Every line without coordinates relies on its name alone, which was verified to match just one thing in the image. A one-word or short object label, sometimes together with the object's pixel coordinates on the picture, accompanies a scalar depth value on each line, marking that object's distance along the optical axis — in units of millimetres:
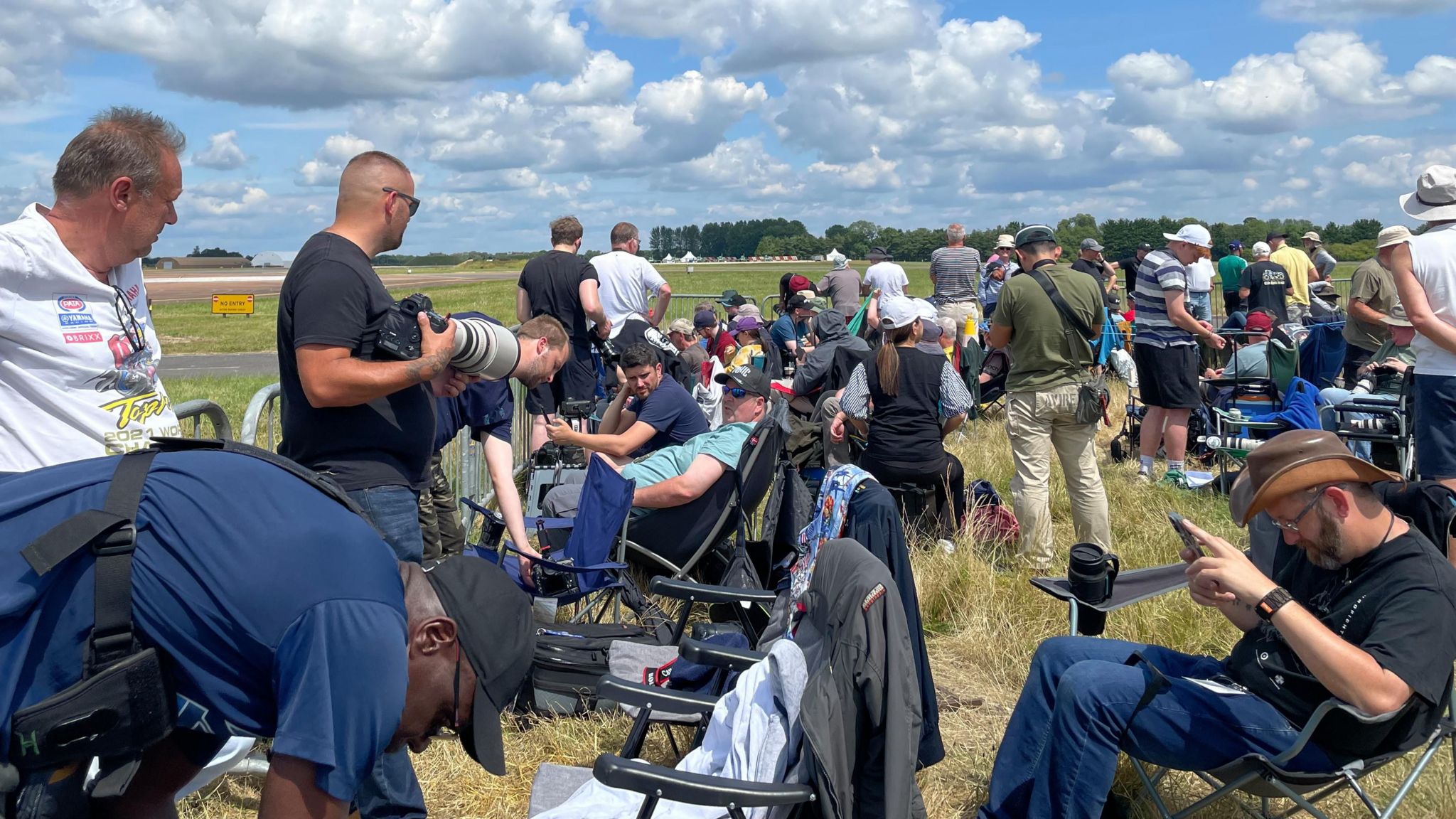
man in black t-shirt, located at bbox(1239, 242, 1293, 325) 11172
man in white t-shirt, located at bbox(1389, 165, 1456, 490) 4266
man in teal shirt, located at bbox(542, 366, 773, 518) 4898
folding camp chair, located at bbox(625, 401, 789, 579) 4883
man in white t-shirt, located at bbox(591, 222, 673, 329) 8094
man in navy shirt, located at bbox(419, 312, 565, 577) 4285
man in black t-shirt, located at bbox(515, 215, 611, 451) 7414
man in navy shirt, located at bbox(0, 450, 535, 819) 1604
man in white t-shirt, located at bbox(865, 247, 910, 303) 10617
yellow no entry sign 29094
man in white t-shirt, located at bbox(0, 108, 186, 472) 2516
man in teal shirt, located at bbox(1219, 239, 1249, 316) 12930
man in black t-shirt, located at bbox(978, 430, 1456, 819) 2570
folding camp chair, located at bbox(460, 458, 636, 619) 4504
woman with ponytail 5828
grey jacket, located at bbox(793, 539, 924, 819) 2502
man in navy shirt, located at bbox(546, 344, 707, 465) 5598
